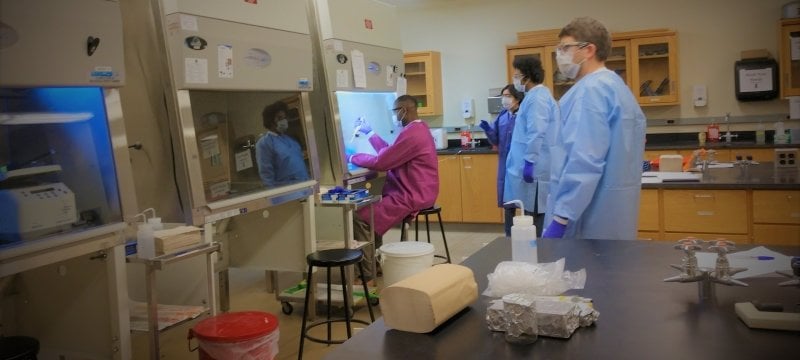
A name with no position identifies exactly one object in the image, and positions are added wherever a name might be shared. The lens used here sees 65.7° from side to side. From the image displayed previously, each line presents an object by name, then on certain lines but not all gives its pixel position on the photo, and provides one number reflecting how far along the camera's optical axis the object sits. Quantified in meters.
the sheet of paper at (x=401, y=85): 4.59
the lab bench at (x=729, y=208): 3.28
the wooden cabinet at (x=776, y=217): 3.25
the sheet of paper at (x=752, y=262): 1.50
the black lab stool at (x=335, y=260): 3.00
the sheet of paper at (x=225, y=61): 2.72
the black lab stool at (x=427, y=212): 4.59
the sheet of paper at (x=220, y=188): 2.81
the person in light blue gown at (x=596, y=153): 2.11
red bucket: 2.44
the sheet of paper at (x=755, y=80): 5.92
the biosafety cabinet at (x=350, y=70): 3.77
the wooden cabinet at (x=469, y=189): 6.43
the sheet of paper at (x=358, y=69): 3.95
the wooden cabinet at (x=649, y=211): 3.56
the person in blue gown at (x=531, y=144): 4.36
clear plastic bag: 1.41
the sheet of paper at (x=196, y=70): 2.59
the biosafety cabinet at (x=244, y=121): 2.61
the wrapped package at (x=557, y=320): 1.15
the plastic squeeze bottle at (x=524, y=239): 1.63
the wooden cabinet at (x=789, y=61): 5.73
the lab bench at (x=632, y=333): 1.09
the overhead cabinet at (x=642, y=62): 6.17
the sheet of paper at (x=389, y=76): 4.38
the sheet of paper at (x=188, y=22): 2.57
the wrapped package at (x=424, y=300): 1.21
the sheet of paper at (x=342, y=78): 3.81
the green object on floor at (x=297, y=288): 4.00
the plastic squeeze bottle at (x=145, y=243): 2.38
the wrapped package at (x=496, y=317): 1.19
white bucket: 3.90
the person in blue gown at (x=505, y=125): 5.09
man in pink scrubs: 4.24
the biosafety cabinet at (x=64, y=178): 1.88
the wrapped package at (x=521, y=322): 1.14
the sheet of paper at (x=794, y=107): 5.85
